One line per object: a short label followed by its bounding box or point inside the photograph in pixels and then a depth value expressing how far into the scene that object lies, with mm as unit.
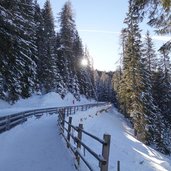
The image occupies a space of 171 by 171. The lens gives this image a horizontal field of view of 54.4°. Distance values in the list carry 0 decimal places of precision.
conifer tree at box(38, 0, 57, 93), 26306
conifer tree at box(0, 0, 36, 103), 7817
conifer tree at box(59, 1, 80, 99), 32021
